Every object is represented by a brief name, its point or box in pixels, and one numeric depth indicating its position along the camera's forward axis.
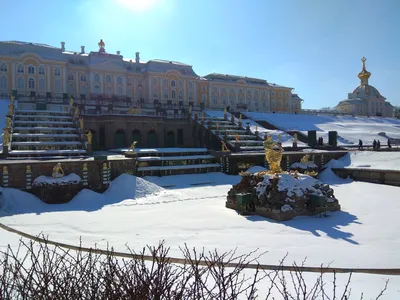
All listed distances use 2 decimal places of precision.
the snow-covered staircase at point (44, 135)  22.77
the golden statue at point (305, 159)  23.38
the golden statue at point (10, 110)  27.88
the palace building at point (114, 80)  45.62
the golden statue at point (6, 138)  20.92
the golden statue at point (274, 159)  14.16
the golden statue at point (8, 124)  23.54
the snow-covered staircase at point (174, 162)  21.06
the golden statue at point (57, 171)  16.17
